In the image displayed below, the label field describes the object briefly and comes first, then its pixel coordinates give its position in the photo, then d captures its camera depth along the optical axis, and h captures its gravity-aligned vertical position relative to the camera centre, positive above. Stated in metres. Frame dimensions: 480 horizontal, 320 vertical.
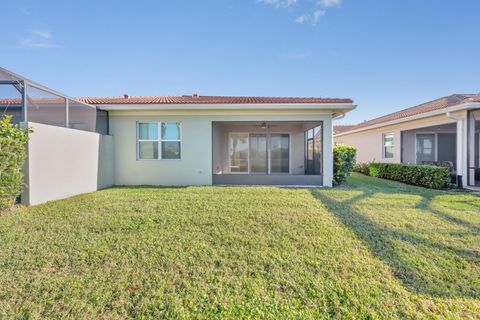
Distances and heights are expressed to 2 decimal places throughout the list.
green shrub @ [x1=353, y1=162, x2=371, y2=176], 15.23 -0.70
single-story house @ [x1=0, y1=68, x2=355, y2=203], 7.45 +0.92
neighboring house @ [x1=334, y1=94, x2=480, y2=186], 9.10 +1.24
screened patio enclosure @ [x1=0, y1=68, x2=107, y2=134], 5.83 +1.69
